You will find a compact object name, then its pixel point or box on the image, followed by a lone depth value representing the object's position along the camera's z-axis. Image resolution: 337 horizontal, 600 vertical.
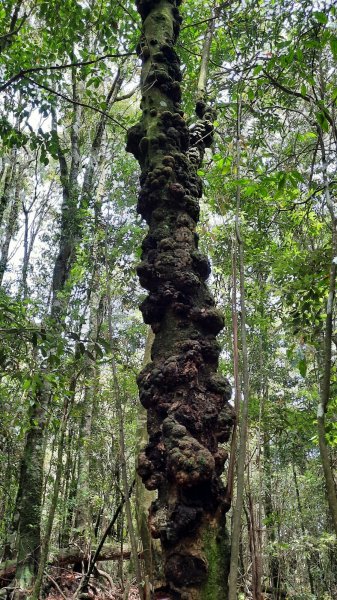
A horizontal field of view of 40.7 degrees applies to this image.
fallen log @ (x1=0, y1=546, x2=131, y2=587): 5.99
